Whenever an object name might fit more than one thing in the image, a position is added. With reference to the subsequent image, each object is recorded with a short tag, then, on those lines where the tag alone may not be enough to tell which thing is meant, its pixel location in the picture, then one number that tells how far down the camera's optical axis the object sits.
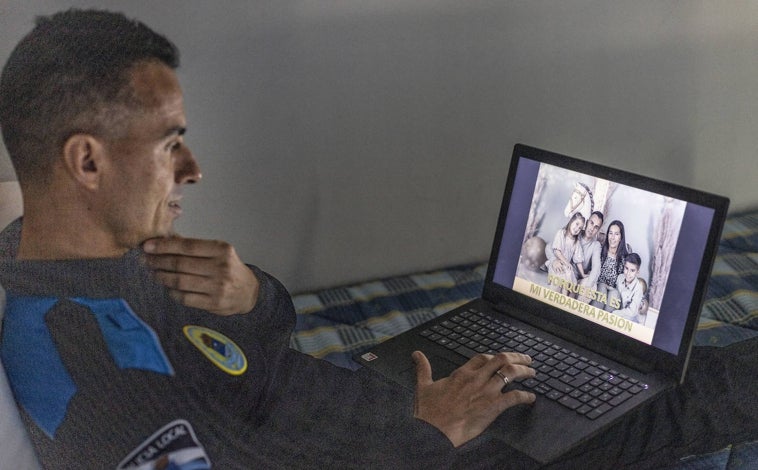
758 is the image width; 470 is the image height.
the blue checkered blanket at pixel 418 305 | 1.45
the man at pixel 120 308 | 0.86
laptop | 1.11
